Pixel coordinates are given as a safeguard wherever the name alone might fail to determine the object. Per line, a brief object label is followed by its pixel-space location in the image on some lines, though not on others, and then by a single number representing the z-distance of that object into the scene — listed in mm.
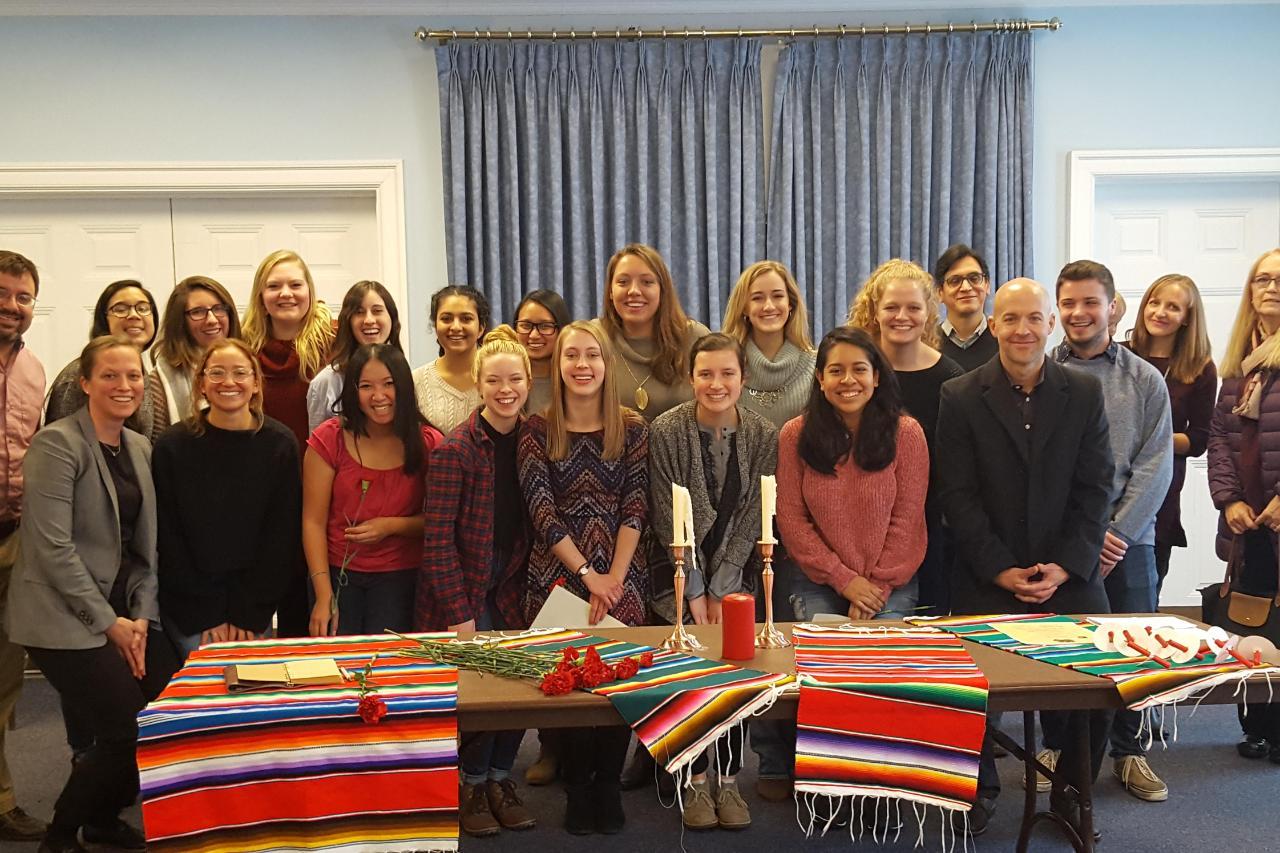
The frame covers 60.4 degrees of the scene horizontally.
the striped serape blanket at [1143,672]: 2098
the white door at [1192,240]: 5293
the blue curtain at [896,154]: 4949
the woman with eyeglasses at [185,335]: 3400
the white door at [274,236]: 5047
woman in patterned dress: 2916
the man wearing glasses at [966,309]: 3574
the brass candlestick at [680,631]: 2367
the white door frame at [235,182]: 4801
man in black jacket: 2855
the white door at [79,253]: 4973
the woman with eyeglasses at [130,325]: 3227
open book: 2102
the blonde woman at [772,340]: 3279
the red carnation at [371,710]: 1972
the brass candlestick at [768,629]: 2350
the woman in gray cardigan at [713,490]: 2965
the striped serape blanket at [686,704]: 1992
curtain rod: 4812
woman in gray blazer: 2660
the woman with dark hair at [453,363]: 3414
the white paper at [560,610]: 3232
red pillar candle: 2297
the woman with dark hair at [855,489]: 2896
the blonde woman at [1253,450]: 3312
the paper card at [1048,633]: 2412
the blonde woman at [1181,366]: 3588
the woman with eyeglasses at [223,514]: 2926
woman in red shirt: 2986
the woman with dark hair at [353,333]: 3363
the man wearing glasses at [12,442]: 3000
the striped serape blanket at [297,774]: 1958
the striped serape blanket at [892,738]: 2072
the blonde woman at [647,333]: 3254
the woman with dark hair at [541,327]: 3449
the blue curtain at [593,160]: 4867
